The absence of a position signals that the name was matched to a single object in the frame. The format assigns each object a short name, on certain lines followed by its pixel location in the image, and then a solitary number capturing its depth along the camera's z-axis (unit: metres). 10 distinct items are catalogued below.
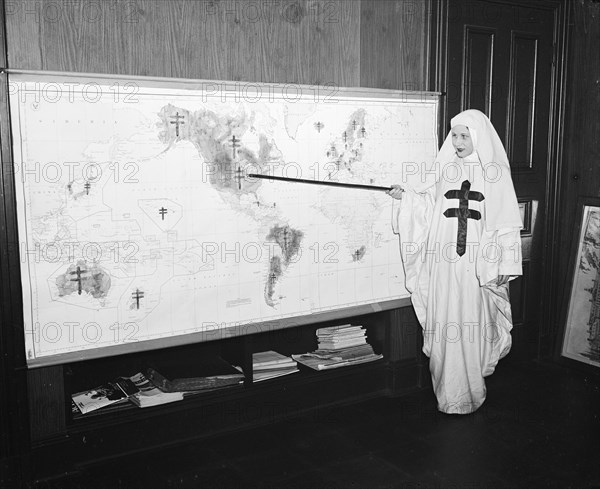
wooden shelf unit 2.95
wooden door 3.86
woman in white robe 3.50
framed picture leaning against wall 4.17
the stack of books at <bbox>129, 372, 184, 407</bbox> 3.18
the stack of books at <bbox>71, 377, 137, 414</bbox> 3.13
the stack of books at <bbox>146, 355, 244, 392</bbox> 3.30
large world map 2.79
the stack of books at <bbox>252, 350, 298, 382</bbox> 3.54
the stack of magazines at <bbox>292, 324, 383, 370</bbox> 3.72
